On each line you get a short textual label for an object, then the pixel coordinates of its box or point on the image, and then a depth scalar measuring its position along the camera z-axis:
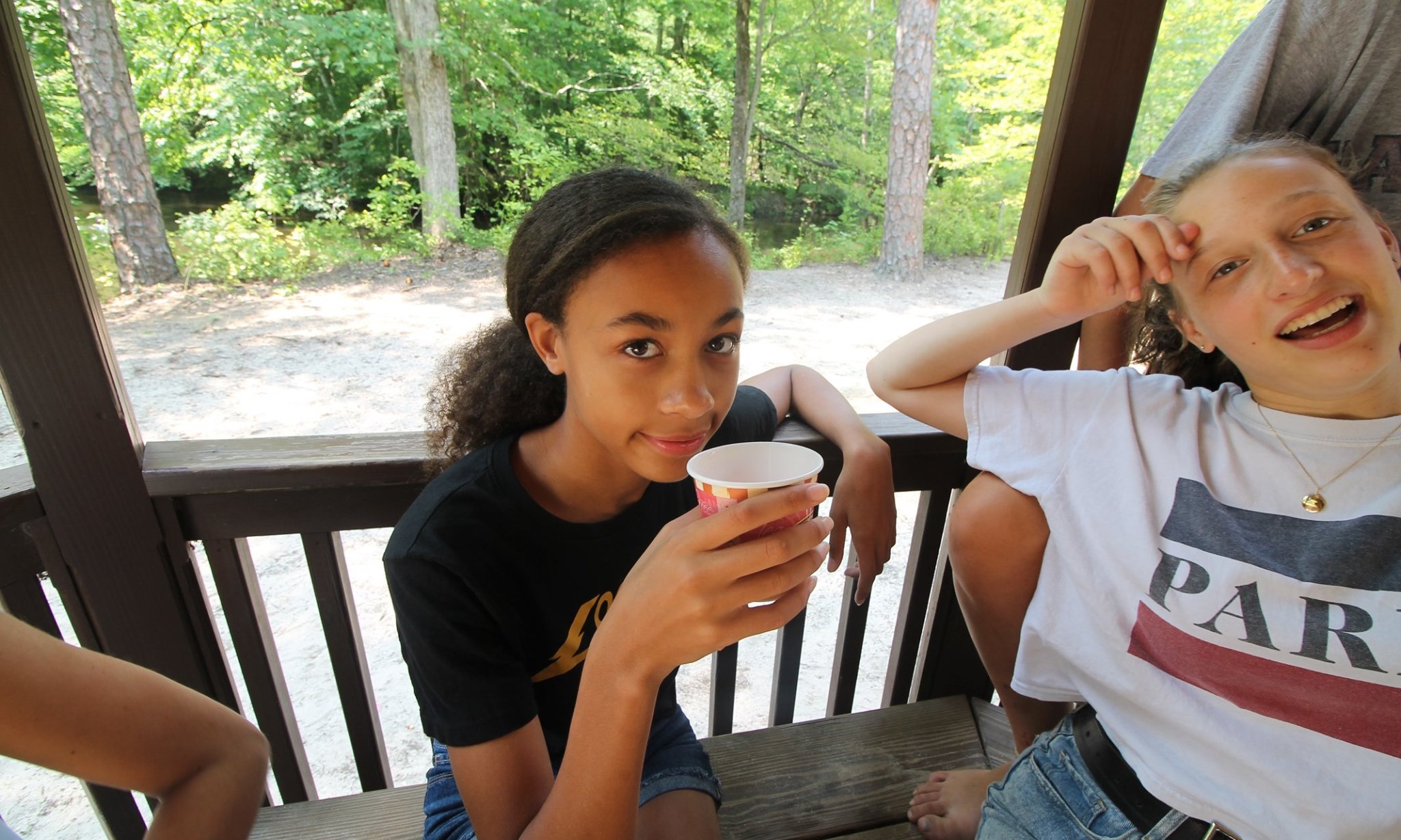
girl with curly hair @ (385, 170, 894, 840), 0.83
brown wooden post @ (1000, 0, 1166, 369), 1.38
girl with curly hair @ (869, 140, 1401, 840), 1.05
